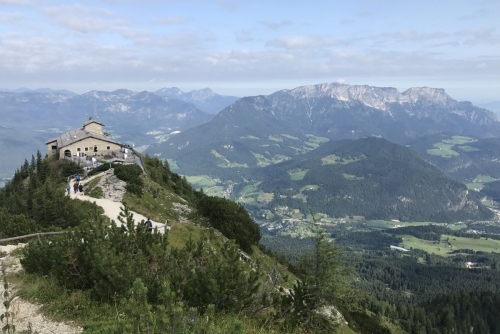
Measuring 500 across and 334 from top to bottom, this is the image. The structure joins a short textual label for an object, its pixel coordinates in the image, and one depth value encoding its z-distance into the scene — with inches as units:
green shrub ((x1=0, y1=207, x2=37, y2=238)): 1006.4
